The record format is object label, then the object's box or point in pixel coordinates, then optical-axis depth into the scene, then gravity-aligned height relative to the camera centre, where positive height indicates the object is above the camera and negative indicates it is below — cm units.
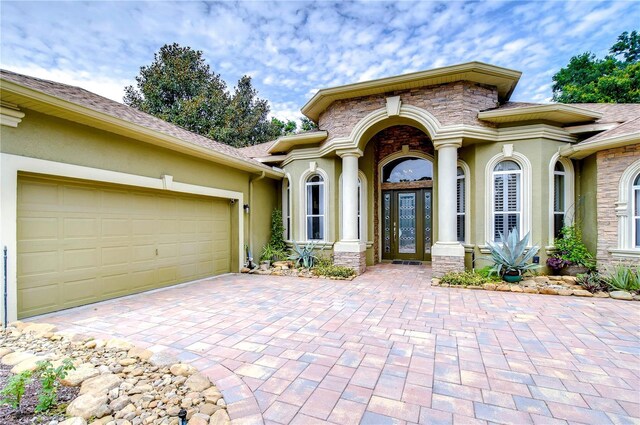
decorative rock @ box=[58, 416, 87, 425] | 186 -133
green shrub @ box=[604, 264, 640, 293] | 528 -125
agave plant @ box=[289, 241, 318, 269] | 814 -119
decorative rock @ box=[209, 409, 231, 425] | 197 -140
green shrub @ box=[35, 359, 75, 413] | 201 -126
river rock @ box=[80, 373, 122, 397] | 223 -134
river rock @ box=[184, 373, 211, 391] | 237 -140
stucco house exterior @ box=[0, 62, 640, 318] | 417 +66
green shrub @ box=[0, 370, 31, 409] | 192 -117
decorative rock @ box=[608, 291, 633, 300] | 507 -146
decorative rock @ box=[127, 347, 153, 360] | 288 -140
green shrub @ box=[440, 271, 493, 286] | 616 -142
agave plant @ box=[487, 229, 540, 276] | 618 -93
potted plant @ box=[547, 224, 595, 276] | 640 -96
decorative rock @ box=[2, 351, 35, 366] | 272 -137
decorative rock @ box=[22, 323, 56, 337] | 342 -137
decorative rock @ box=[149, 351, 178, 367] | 278 -142
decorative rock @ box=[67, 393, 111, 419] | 198 -133
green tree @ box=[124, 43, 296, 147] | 1738 +727
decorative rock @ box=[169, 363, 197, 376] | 260 -140
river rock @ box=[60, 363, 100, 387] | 236 -135
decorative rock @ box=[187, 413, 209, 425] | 195 -139
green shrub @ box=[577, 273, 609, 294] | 551 -137
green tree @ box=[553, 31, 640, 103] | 1309 +723
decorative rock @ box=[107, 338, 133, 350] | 308 -139
